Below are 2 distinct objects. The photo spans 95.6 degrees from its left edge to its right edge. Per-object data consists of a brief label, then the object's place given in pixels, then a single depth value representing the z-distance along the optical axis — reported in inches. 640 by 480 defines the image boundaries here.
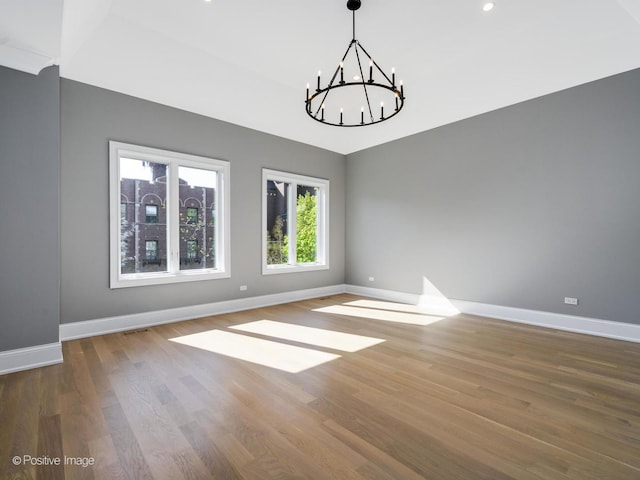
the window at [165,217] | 158.9
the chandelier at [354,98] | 160.4
